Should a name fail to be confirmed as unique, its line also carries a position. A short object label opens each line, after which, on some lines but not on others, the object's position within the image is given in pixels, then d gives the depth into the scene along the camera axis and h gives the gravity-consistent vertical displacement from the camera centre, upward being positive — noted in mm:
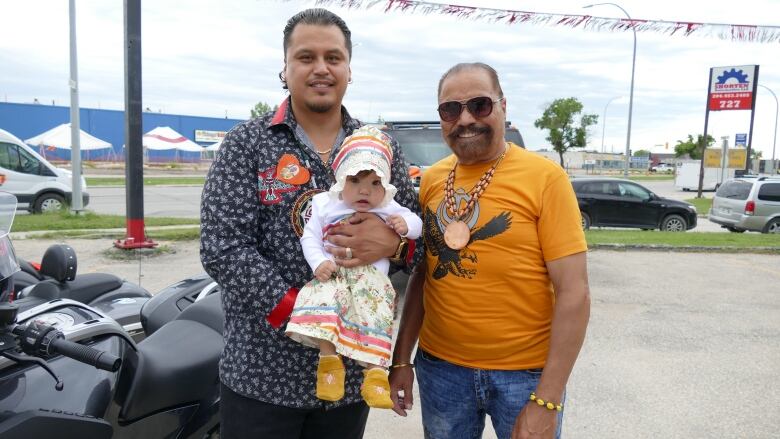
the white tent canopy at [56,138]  29031 +115
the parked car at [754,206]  14648 -905
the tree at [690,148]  63972 +2220
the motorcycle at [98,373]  1624 -771
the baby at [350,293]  1763 -438
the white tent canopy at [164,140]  36000 +347
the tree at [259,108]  57381 +4139
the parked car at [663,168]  86300 -258
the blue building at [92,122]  47531 +1756
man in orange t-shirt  1908 -398
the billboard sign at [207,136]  59062 +1142
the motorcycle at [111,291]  3035 -850
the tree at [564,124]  34875 +2337
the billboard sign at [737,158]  34344 +663
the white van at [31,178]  13391 -909
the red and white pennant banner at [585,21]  5994 +1524
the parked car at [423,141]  7926 +208
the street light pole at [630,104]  22398 +2313
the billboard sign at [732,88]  26234 +3707
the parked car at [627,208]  14602 -1067
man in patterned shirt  1761 -239
